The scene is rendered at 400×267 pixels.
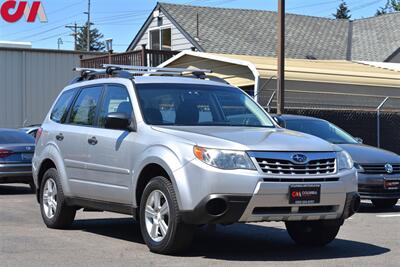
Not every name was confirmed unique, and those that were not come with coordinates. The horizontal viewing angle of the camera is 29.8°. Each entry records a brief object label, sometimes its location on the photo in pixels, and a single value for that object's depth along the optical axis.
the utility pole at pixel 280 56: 18.25
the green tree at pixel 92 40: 124.49
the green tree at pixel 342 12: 76.75
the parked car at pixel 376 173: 12.21
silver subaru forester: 7.26
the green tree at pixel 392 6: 62.41
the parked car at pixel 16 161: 15.62
